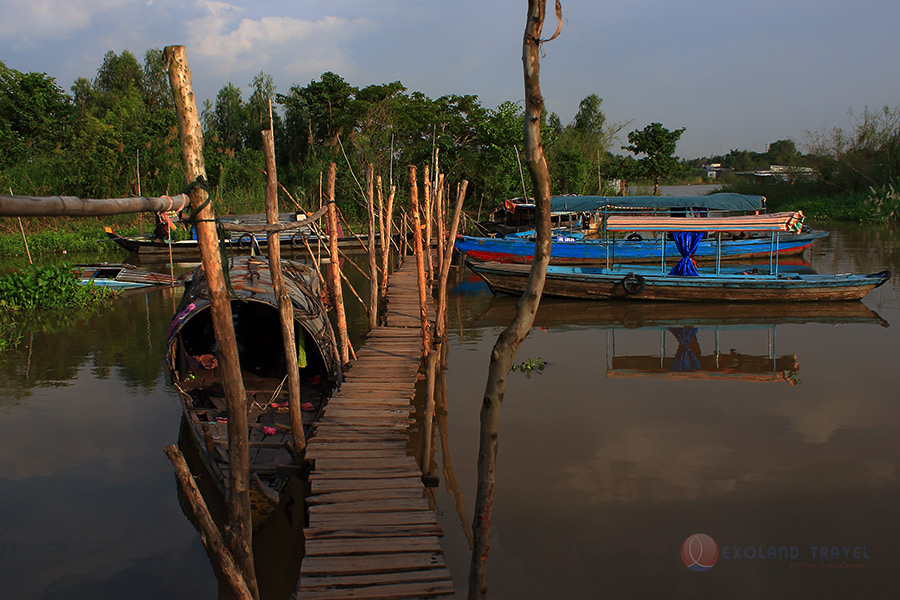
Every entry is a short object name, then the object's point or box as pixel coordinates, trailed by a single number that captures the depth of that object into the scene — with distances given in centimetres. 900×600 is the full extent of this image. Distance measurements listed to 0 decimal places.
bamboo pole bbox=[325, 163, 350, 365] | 682
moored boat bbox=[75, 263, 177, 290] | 1373
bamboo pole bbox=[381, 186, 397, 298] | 915
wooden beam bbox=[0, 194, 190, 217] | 224
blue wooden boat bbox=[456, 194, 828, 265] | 1563
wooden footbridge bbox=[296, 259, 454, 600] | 344
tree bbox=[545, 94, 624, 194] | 2497
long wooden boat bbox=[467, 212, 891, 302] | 1176
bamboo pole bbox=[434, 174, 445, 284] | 934
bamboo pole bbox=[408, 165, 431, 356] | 756
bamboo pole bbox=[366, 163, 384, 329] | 863
